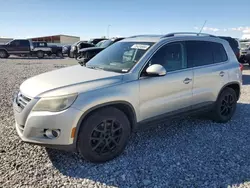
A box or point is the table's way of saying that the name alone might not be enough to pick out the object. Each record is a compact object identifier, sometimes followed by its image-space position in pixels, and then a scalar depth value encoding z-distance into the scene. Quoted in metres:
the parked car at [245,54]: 15.01
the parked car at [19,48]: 23.75
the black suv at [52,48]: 24.89
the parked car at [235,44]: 12.15
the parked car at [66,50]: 26.05
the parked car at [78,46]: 17.59
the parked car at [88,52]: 11.47
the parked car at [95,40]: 19.88
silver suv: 2.92
